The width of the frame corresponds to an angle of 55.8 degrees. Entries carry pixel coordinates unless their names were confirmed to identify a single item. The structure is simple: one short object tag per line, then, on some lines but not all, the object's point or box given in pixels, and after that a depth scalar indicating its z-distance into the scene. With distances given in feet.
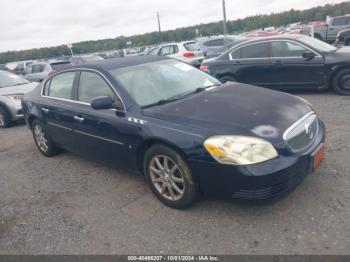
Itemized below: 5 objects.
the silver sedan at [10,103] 26.71
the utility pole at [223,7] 91.03
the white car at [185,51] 44.78
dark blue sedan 9.70
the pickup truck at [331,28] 63.77
